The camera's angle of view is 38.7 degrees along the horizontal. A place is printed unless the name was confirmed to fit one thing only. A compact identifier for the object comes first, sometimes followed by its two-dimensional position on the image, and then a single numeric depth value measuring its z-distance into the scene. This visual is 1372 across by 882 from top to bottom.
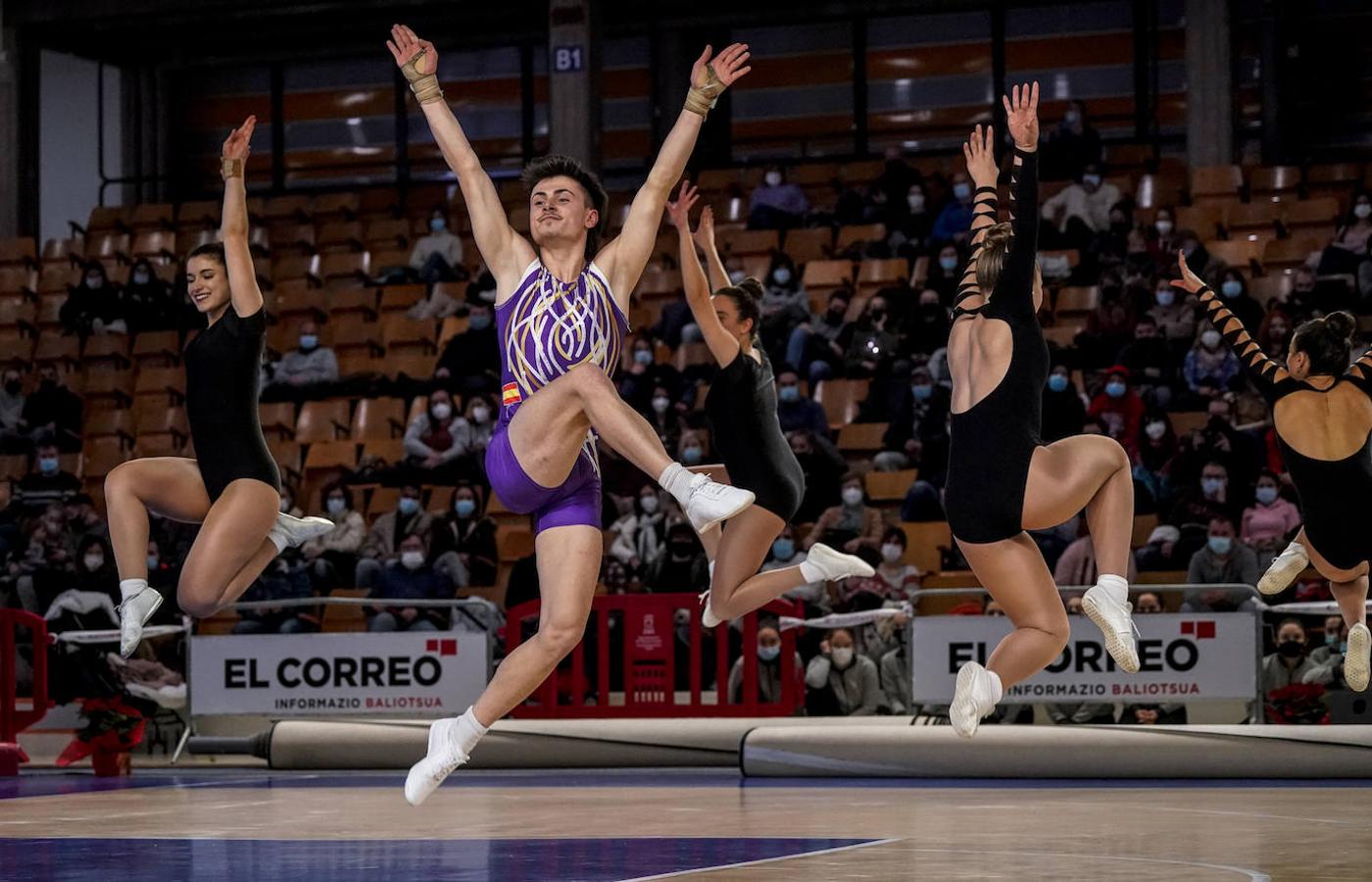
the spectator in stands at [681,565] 14.02
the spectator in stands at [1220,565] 12.90
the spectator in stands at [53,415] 18.98
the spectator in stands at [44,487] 17.48
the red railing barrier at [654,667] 12.66
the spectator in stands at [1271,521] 13.41
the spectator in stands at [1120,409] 14.89
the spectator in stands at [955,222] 18.55
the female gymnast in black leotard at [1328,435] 8.19
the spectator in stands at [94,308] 20.88
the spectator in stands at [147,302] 20.72
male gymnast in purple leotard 6.34
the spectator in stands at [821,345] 16.98
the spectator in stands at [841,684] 13.07
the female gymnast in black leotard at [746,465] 8.20
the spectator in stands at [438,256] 20.56
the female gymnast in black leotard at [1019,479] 6.74
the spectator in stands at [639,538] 14.58
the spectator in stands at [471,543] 15.31
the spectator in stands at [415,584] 14.73
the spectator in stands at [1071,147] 19.34
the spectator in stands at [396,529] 15.32
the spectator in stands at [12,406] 18.97
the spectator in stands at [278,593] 14.34
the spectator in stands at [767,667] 13.10
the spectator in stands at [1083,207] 18.47
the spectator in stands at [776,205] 20.20
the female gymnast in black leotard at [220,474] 7.70
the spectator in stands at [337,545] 15.59
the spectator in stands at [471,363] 17.78
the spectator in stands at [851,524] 14.41
